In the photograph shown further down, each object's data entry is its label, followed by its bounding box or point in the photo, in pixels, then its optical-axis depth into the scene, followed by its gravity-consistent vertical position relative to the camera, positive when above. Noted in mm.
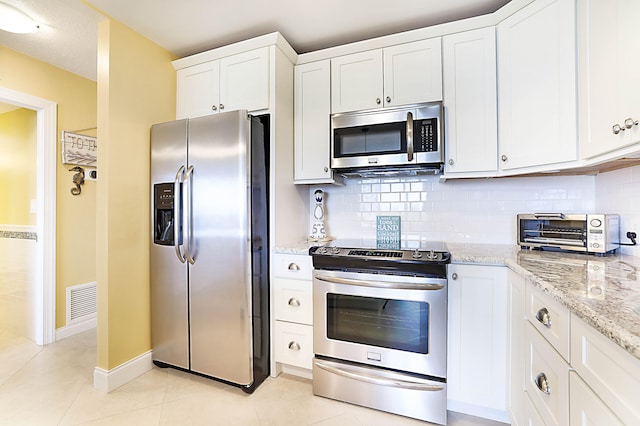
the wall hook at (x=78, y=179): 2797 +326
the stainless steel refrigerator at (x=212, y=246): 1878 -230
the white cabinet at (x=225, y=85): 2105 +976
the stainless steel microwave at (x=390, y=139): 1898 +498
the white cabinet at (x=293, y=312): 1963 -687
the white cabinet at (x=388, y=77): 1967 +958
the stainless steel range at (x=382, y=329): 1613 -693
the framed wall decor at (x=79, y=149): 2709 +612
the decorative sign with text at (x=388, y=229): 2327 -138
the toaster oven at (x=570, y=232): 1550 -118
